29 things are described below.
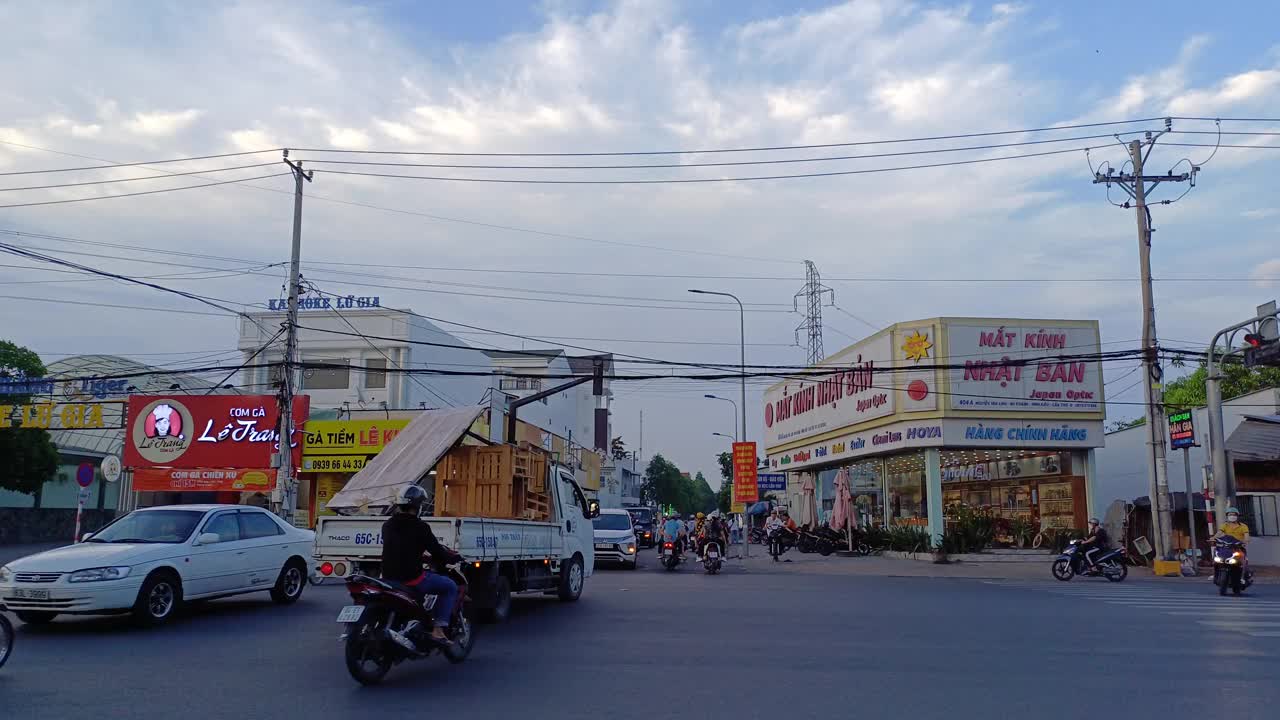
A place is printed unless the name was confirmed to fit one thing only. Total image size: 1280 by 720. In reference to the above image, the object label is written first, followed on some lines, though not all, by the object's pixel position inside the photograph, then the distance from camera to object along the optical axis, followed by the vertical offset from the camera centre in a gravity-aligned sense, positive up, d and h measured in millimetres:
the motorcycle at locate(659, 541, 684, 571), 27719 -1697
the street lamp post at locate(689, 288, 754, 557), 35719 +6017
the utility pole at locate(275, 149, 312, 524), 24906 +2313
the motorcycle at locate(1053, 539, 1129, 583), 23123 -1614
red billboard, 34156 +2238
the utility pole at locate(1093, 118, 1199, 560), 25484 +3377
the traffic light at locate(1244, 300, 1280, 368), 23531 +3740
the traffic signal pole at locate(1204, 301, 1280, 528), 23828 +2689
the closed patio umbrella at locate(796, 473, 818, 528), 39406 -243
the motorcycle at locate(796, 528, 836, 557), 35344 -1731
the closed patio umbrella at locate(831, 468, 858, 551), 34312 -424
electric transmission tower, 53688 +10234
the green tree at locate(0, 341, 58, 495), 37156 +1724
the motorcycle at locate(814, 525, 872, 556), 34712 -1514
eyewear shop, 31000 +2446
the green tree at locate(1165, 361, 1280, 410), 52906 +6353
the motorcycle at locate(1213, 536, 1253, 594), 19109 -1300
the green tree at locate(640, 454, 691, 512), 121750 +1448
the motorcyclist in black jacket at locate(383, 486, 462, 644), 8797 -554
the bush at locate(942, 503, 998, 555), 30094 -1126
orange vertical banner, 36844 +897
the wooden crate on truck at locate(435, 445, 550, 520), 14844 +183
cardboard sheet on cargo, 13430 +513
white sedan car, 11242 -906
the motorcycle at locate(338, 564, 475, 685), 8227 -1145
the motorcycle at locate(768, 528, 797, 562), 33344 -1602
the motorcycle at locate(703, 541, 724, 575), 26000 -1629
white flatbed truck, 12148 -721
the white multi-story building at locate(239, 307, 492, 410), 48781 +7115
